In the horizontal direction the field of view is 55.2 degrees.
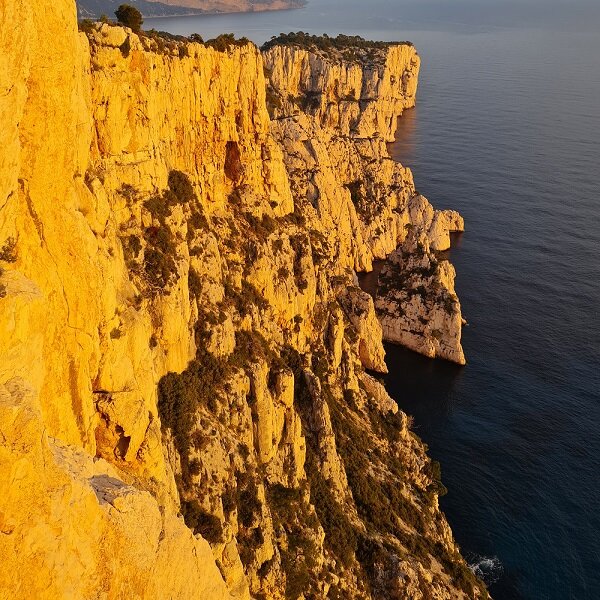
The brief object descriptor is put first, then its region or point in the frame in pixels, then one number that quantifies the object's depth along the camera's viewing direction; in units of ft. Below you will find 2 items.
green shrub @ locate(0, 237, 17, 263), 71.97
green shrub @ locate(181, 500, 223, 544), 128.98
